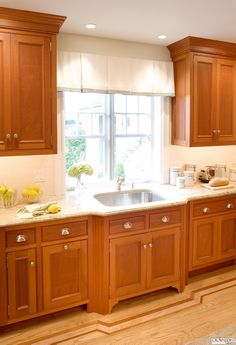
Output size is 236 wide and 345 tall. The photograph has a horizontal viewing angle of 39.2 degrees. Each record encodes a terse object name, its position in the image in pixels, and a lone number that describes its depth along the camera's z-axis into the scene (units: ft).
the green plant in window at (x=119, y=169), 11.69
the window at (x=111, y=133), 11.23
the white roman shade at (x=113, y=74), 10.08
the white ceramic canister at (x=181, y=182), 11.53
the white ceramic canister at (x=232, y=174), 12.71
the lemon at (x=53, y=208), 8.52
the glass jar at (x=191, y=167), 12.41
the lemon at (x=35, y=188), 9.57
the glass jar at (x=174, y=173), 12.03
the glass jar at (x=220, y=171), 12.81
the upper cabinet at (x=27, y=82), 8.34
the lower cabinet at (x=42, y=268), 8.08
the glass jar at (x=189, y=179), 11.80
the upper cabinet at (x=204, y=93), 11.14
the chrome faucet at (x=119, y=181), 11.00
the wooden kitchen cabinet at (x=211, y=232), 10.71
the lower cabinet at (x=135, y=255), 9.00
